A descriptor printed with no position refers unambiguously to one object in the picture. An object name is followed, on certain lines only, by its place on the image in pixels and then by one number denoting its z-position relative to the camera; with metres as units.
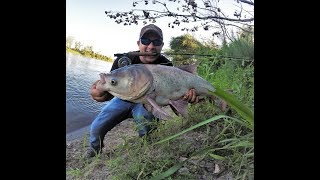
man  1.51
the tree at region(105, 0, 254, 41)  1.62
